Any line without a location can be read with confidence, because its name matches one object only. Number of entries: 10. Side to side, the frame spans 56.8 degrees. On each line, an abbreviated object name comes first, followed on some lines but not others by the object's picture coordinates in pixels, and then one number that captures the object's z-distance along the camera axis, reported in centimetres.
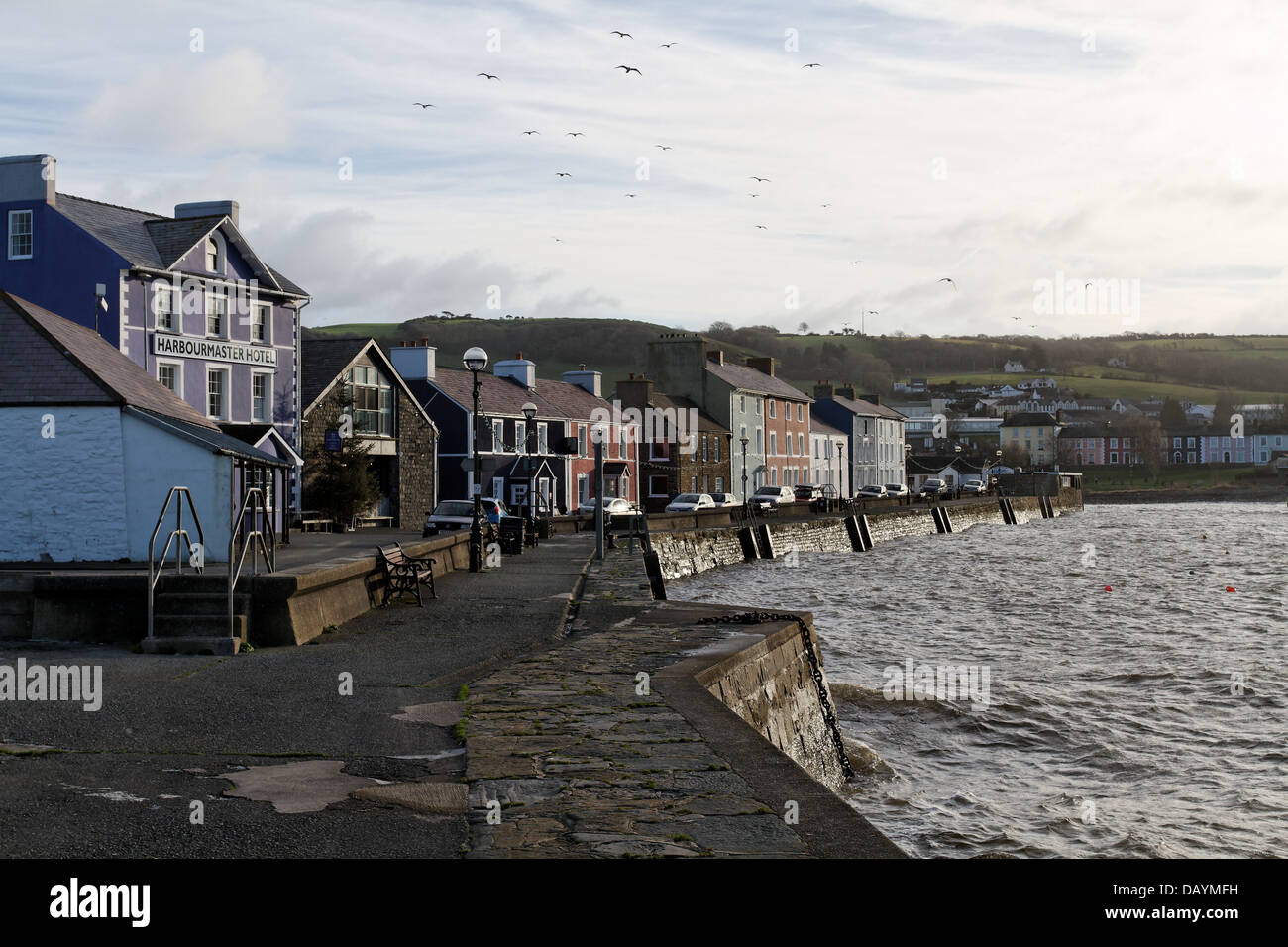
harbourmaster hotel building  3747
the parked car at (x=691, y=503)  6156
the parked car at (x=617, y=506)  5312
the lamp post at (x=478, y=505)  2533
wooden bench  1923
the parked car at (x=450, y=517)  3834
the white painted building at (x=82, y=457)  2116
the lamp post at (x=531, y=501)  3747
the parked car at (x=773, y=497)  6981
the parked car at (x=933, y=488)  10706
